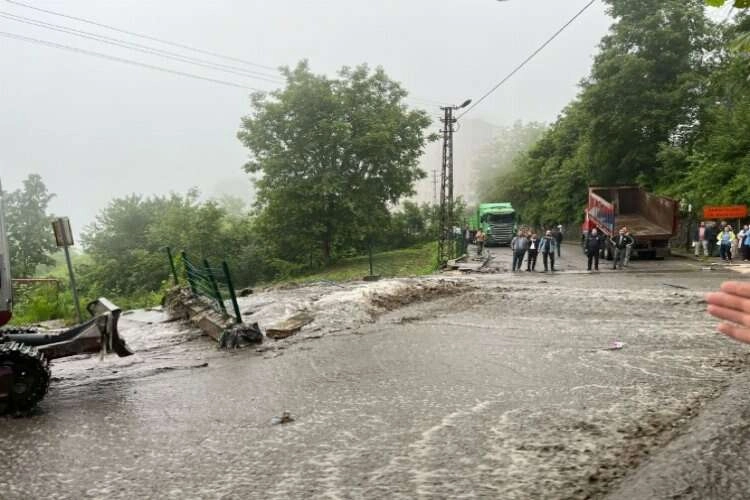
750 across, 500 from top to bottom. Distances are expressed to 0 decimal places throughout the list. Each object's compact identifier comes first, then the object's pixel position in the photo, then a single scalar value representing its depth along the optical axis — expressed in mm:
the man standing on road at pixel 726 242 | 23352
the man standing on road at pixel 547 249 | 23344
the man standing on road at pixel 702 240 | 25859
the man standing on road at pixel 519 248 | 23500
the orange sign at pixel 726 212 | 24703
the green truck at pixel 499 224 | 44031
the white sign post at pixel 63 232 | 13811
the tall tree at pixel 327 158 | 41625
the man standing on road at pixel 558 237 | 30422
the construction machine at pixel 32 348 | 6348
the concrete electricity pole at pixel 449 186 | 32719
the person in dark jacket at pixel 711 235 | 25722
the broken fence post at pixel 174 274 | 19936
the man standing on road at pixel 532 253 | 23562
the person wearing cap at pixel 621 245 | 23188
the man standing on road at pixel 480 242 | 33759
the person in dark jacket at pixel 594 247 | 22641
